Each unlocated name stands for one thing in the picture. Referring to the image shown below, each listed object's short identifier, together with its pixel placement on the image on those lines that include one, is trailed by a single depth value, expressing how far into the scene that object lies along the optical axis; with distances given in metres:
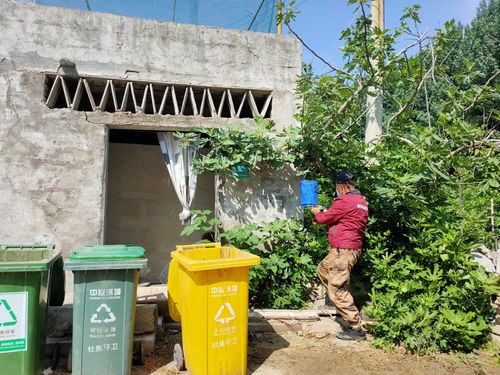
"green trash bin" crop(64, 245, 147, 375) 2.90
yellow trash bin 2.98
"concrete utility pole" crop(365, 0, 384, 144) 6.43
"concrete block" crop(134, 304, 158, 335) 3.62
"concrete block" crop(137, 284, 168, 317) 4.15
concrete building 4.46
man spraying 4.13
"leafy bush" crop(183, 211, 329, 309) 4.66
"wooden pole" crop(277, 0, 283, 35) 5.39
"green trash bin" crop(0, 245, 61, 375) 2.77
